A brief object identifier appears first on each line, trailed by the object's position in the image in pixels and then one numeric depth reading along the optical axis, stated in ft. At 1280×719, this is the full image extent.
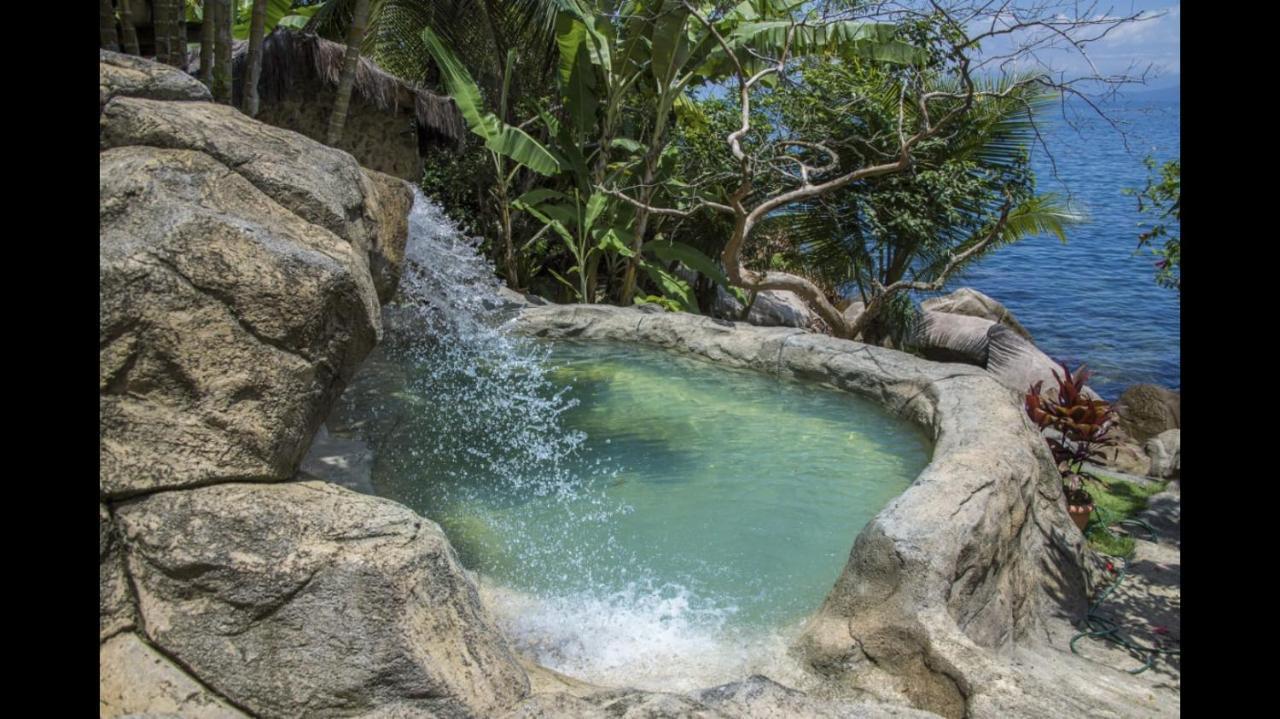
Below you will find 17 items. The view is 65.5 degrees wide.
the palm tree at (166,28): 22.09
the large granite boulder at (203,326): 10.71
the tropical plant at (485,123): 37.81
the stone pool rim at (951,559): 14.23
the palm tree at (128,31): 22.77
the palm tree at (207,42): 24.49
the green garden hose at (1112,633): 18.24
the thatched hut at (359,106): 37.81
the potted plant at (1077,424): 24.06
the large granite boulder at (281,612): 10.63
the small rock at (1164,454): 30.30
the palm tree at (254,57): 24.73
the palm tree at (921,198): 38.22
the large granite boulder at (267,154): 12.39
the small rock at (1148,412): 36.29
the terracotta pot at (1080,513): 23.79
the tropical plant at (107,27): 20.86
